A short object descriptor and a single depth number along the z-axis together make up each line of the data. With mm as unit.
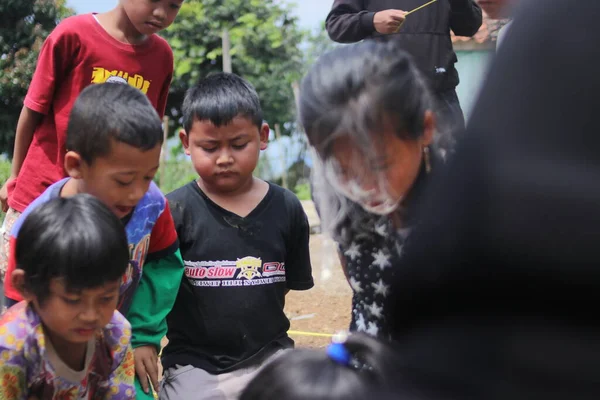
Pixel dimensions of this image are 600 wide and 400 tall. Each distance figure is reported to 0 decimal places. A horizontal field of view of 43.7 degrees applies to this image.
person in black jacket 3426
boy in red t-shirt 2812
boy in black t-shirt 2807
